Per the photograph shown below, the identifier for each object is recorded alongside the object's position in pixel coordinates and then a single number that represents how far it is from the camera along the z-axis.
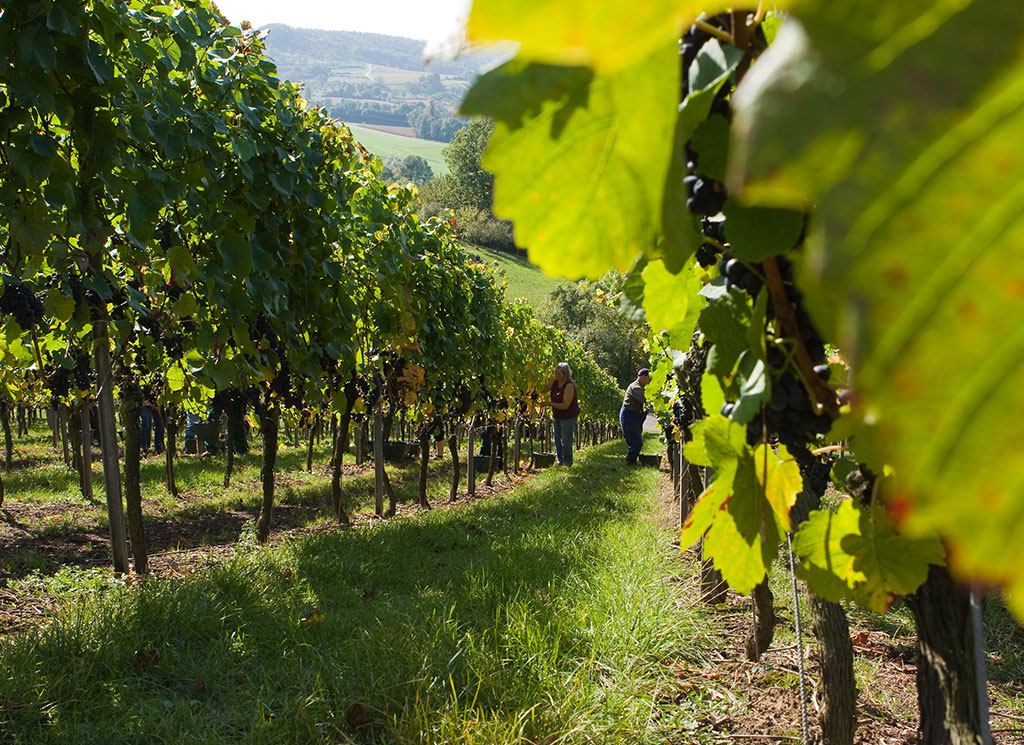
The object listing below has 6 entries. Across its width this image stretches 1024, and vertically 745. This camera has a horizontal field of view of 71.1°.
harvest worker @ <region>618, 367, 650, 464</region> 13.64
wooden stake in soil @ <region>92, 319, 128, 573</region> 4.04
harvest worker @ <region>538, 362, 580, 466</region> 13.30
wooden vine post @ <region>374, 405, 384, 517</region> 7.65
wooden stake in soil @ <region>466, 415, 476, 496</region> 10.12
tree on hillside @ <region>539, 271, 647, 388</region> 48.66
